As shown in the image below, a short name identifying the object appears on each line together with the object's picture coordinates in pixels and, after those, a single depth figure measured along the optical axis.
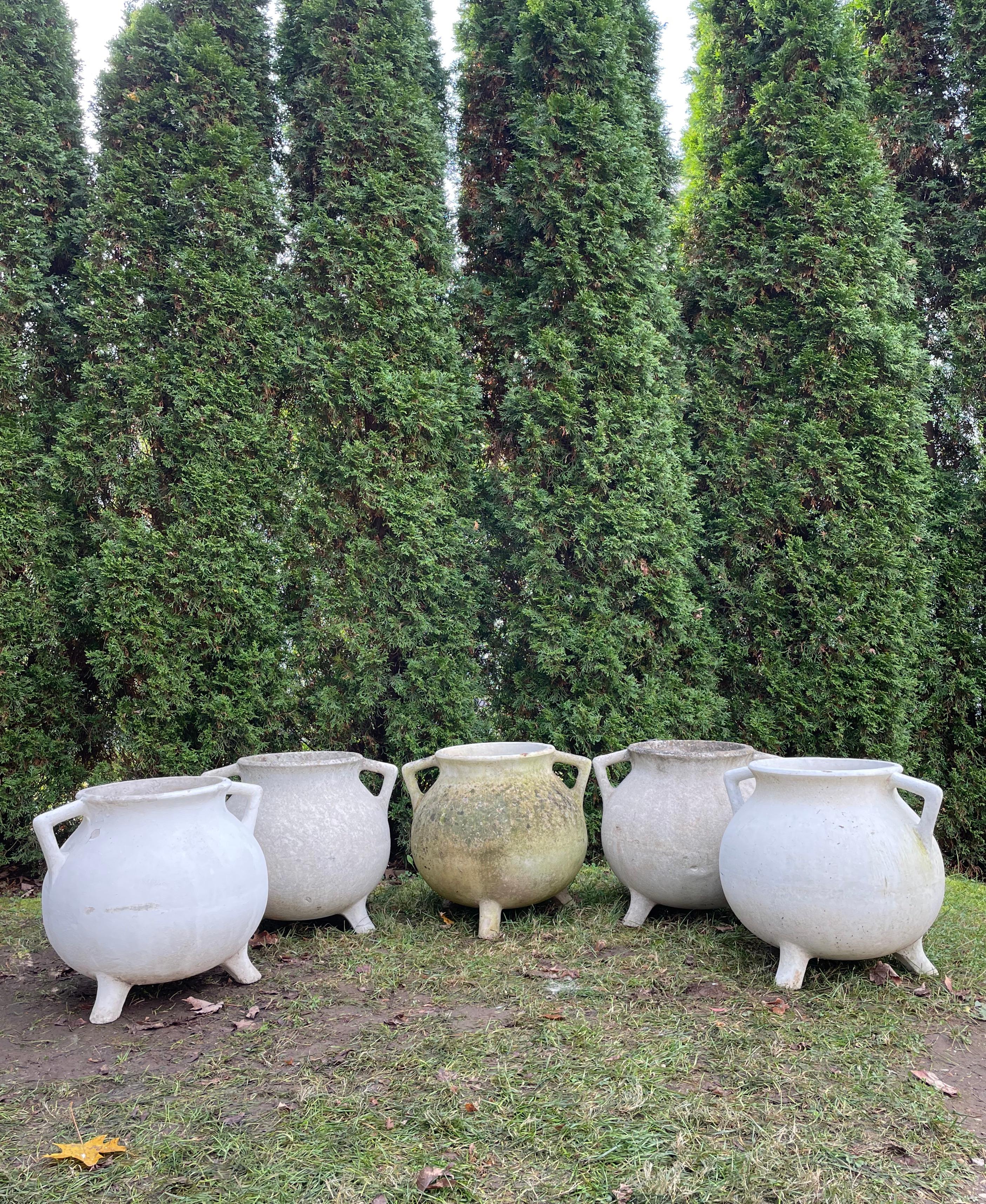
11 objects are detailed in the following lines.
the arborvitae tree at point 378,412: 5.01
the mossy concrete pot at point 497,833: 3.84
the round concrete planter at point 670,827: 3.80
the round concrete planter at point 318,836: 3.75
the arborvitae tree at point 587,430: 5.11
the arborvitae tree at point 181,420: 4.73
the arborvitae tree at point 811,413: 5.20
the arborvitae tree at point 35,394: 4.79
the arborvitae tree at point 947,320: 5.45
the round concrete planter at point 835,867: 3.08
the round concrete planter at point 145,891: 3.01
